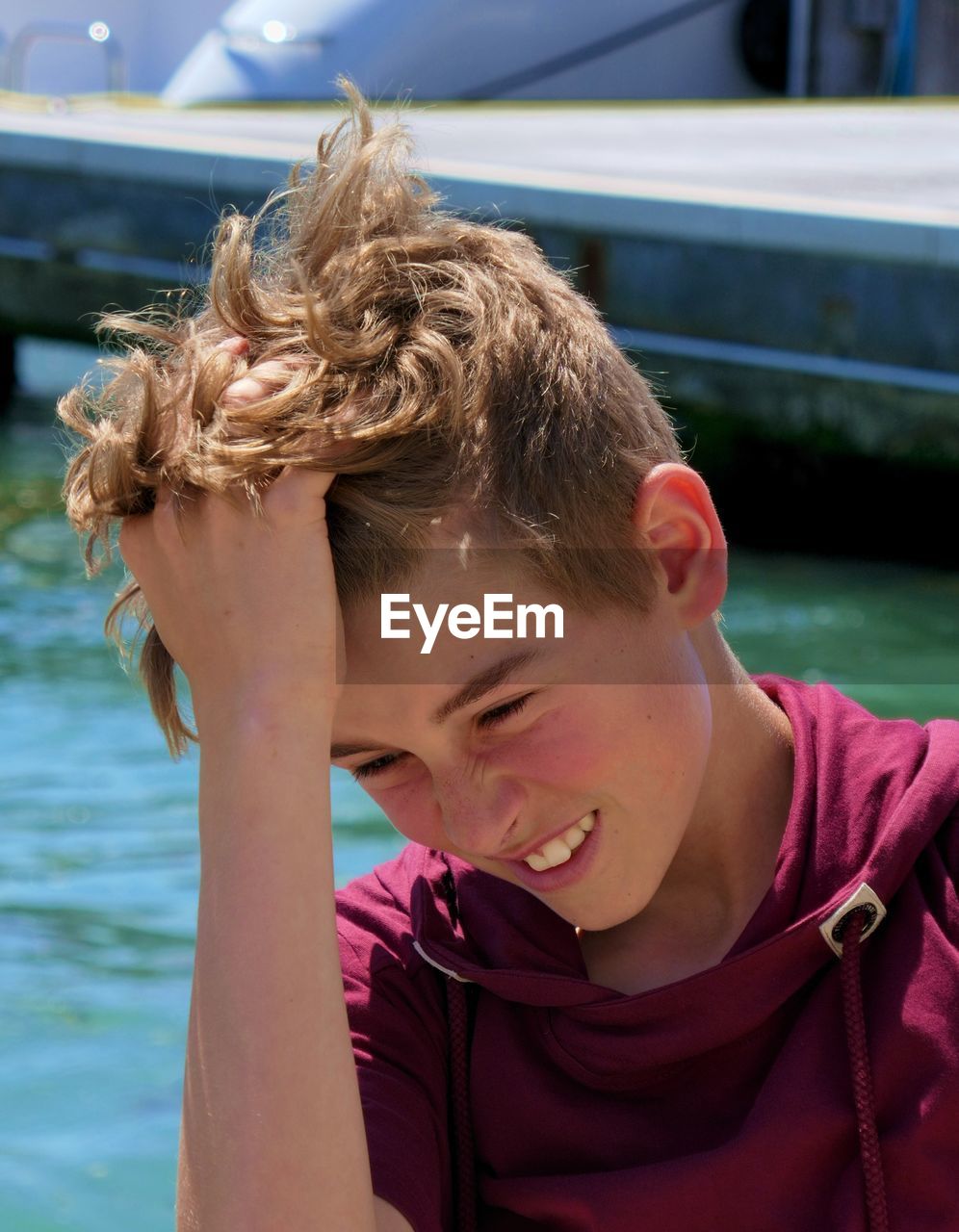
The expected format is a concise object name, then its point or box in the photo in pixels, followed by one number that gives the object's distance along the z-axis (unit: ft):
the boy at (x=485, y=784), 4.21
